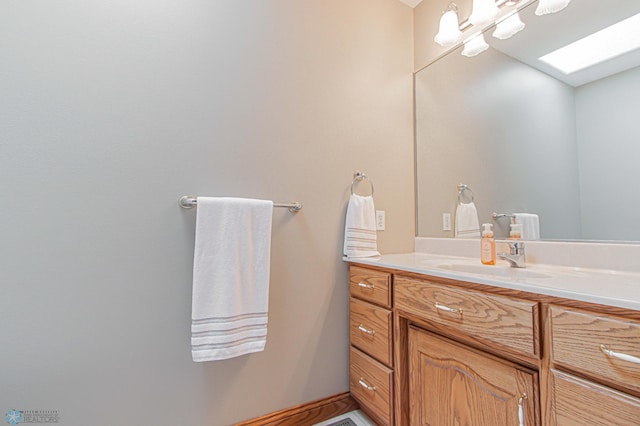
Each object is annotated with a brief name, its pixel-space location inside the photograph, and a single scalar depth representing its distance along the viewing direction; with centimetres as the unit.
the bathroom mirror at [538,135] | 98
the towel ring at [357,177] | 149
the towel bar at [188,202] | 107
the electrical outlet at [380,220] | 156
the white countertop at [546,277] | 60
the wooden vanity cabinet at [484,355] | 56
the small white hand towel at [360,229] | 138
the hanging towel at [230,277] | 103
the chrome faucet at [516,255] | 111
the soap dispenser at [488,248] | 118
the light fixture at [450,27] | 151
